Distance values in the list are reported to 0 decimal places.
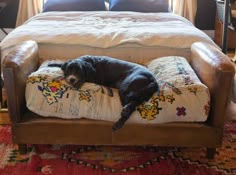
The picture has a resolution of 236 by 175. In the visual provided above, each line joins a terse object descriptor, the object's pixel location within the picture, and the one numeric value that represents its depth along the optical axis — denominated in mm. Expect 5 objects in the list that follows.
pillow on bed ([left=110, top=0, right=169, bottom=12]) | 3902
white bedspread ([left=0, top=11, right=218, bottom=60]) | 2525
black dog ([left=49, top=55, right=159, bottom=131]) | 1857
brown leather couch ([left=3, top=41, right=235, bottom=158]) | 1874
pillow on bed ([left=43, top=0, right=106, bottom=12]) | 3811
